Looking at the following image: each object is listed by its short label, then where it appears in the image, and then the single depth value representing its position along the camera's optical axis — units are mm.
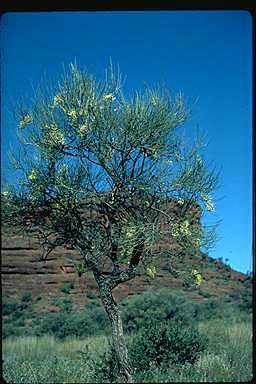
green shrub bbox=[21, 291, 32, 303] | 21058
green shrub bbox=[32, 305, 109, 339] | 14620
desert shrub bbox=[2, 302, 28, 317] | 18438
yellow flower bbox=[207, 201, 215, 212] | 6973
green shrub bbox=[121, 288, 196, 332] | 14711
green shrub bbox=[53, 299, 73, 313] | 18920
